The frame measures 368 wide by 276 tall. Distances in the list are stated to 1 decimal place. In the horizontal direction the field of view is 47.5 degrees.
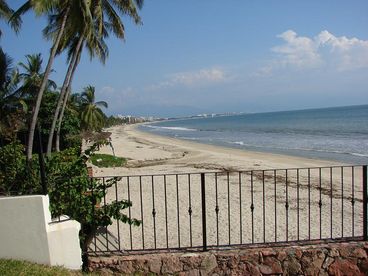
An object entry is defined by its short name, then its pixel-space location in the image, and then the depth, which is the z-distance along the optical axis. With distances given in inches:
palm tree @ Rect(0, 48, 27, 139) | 956.6
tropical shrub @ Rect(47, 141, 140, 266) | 225.0
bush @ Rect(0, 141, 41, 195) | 227.7
